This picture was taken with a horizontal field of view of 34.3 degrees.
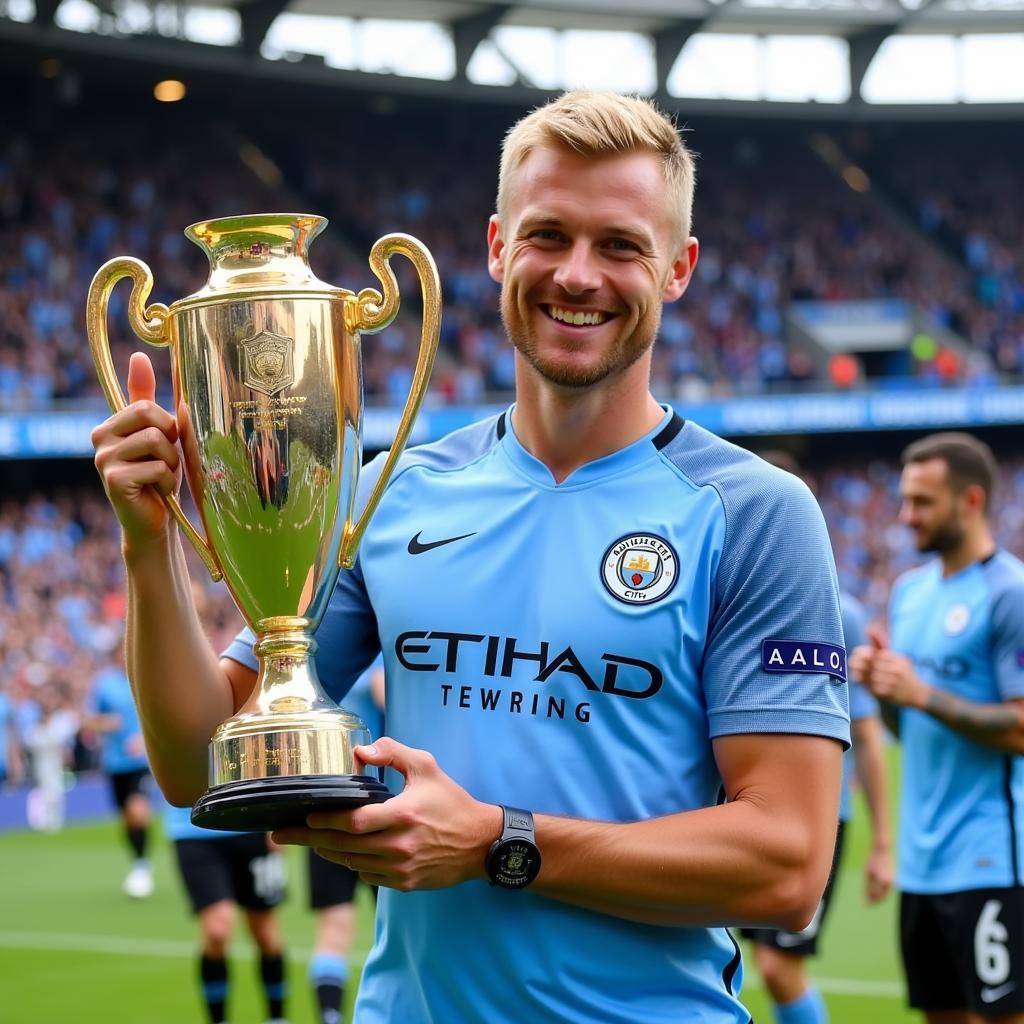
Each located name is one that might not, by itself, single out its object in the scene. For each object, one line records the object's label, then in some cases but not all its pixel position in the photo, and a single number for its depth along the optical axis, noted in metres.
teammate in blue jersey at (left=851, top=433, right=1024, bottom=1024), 4.65
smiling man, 1.99
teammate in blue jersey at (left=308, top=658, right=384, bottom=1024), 5.76
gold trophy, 2.06
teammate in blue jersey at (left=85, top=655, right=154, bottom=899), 10.83
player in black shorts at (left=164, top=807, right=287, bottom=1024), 6.27
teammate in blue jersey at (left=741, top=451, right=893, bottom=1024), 5.25
